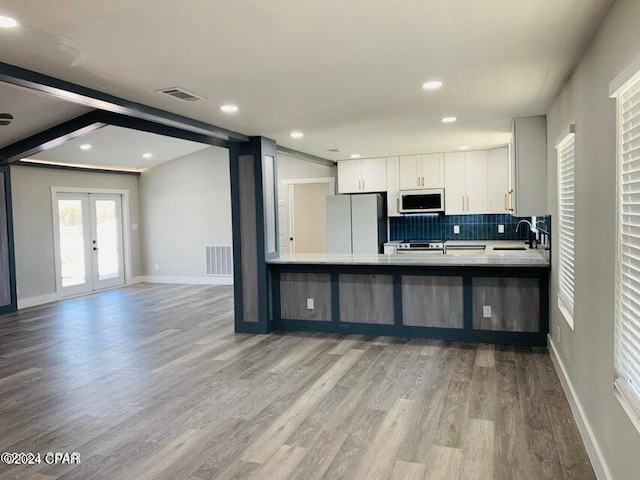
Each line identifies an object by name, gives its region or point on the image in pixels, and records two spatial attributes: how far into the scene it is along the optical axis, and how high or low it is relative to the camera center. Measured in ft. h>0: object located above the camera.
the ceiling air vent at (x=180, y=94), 11.20 +3.31
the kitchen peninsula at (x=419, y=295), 15.44 -2.63
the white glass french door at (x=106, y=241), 30.63 -0.70
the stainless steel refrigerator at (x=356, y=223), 24.81 -0.01
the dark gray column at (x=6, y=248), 23.43 -0.75
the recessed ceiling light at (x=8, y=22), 7.10 +3.24
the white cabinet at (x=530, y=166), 15.19 +1.69
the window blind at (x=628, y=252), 6.18 -0.51
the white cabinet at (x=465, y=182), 23.07 +1.88
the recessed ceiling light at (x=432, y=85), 11.15 +3.30
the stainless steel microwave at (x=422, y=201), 23.67 +1.05
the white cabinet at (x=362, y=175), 24.90 +2.56
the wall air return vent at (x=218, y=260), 31.63 -2.25
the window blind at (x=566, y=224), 10.98 -0.18
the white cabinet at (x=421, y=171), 23.72 +2.56
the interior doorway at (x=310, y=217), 32.40 +0.52
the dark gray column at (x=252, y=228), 17.85 -0.07
